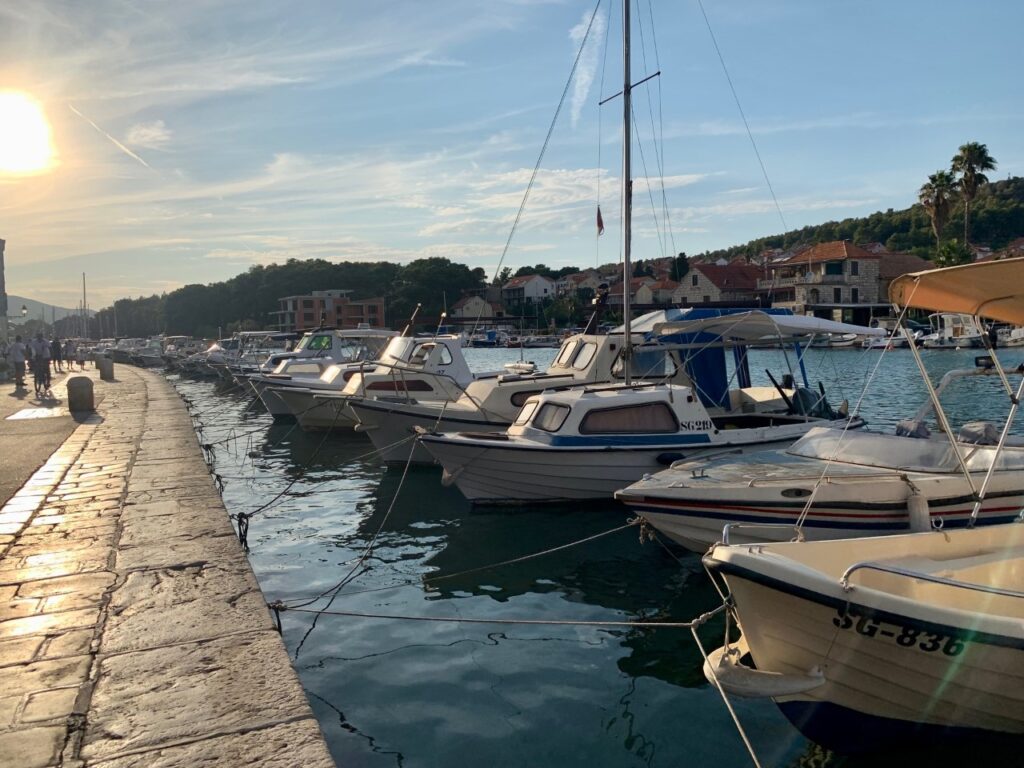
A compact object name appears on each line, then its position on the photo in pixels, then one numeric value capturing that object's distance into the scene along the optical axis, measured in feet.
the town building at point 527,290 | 441.27
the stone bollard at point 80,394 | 75.41
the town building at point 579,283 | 415.23
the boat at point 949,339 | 215.31
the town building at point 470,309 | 405.80
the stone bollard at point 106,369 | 137.69
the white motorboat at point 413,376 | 67.31
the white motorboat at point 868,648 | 17.06
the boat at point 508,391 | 55.01
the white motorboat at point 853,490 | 30.01
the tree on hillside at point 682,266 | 352.34
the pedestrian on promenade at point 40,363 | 95.40
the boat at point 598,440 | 42.32
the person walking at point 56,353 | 156.97
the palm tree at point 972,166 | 225.35
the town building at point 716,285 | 301.22
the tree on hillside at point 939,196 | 234.79
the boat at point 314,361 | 86.53
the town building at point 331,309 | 355.36
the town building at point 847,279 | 260.62
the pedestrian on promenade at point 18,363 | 109.81
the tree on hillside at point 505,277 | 488.68
